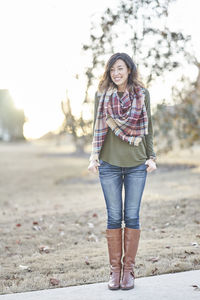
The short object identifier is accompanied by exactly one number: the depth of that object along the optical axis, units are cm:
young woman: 355
